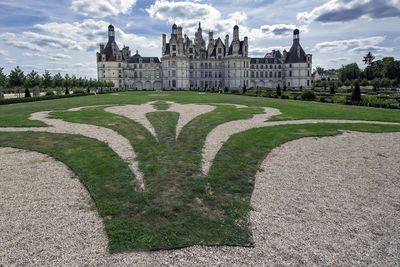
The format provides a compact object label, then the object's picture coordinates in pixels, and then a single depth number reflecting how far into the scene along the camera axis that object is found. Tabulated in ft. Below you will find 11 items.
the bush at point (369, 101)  88.34
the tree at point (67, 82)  168.81
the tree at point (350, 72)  302.25
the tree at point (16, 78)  133.49
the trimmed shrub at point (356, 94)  93.00
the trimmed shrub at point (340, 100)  97.05
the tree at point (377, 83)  197.34
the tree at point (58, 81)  162.26
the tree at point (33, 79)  141.23
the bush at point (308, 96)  110.73
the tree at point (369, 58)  344.28
